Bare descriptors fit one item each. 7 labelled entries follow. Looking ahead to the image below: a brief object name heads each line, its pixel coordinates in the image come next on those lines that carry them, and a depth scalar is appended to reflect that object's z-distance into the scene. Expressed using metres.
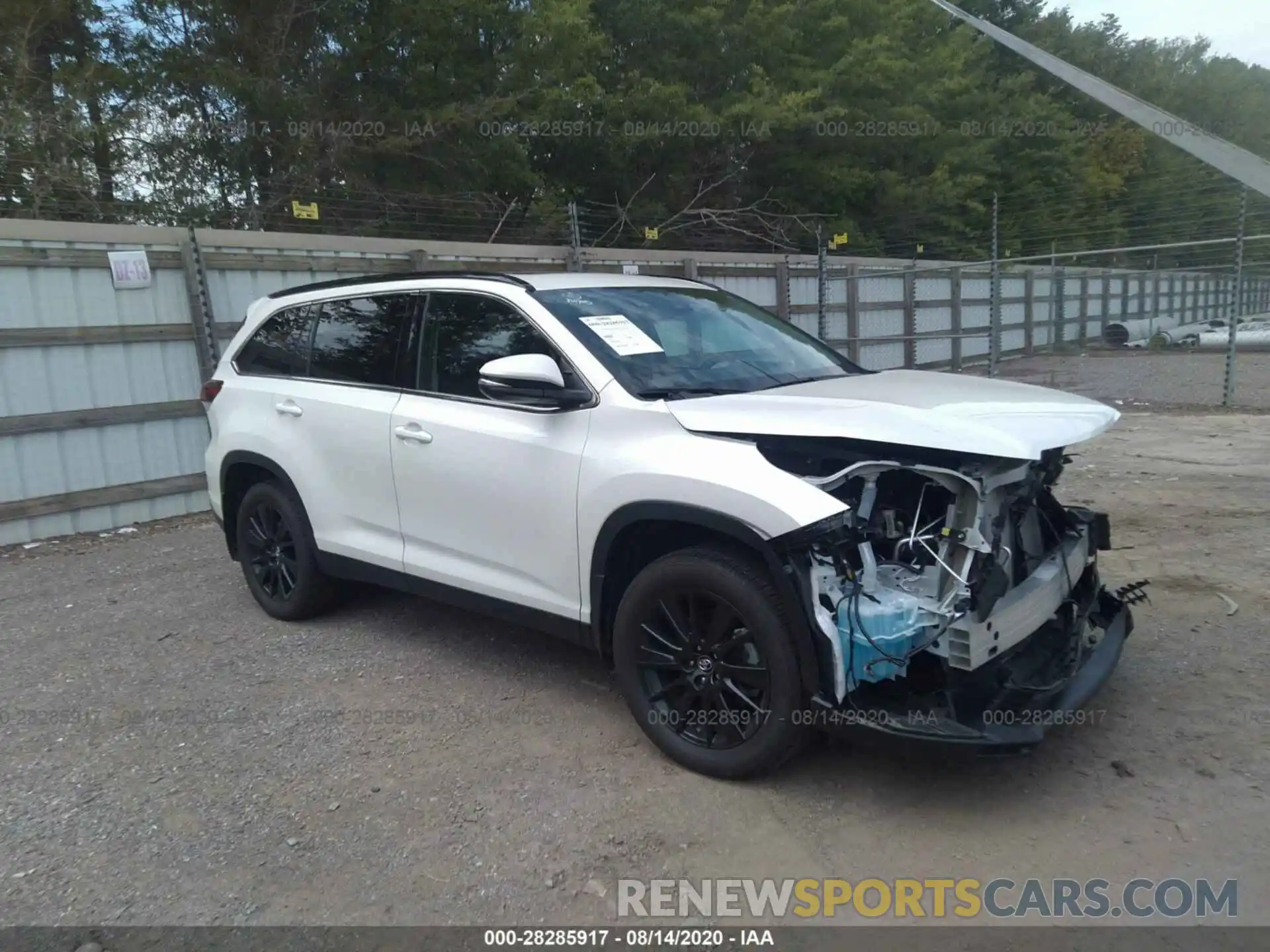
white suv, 3.06
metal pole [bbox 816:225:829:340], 12.26
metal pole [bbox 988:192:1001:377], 12.38
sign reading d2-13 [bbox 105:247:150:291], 7.36
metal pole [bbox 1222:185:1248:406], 10.30
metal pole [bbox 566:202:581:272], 10.28
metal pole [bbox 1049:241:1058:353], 17.08
